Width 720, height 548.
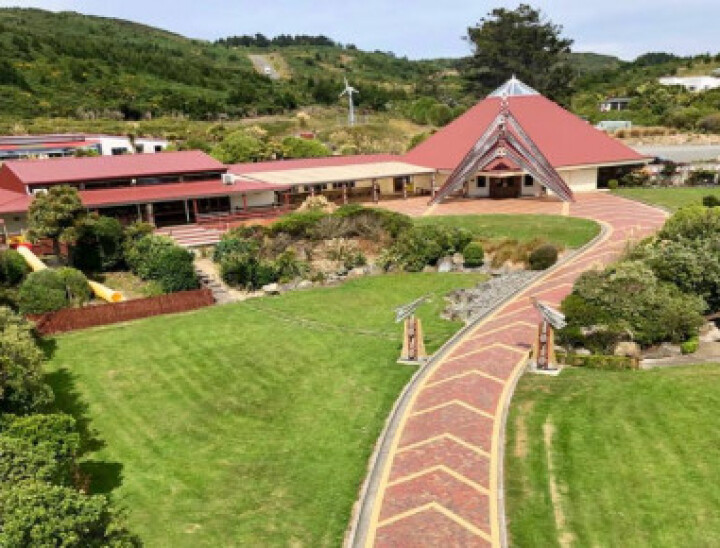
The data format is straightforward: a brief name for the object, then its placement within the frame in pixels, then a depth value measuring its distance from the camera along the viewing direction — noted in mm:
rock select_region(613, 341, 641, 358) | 19938
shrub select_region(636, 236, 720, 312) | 21984
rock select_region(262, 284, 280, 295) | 30295
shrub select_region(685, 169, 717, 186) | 48250
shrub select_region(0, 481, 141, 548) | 9250
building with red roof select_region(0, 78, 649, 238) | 37906
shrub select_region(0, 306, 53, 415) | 15367
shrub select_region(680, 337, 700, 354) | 19828
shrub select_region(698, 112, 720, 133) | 70750
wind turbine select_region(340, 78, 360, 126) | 74550
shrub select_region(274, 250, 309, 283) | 31750
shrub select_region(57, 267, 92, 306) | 28141
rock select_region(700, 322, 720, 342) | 20703
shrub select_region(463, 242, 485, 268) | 31625
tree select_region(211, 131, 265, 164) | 57094
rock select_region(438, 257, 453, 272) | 32000
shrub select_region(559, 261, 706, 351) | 20391
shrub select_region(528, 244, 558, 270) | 29547
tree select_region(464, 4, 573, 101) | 78250
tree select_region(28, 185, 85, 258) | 30516
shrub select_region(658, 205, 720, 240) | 24188
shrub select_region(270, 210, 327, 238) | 34625
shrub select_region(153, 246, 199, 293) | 29734
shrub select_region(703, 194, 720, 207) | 33959
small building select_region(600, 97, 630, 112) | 93669
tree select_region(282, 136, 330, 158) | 62791
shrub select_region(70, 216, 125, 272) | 31844
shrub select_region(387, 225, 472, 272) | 32344
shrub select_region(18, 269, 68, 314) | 26259
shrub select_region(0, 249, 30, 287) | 28297
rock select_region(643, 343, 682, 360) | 20078
